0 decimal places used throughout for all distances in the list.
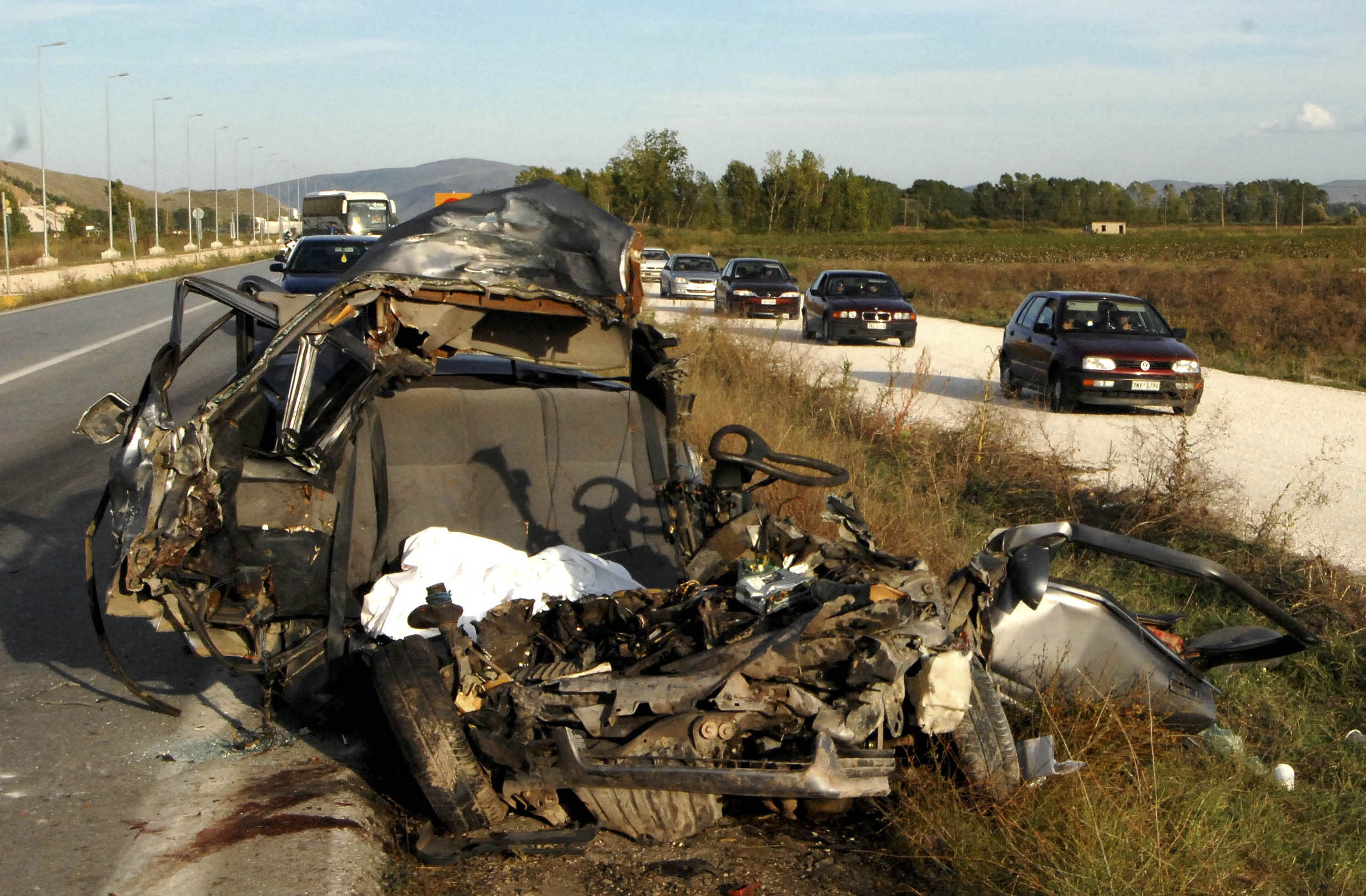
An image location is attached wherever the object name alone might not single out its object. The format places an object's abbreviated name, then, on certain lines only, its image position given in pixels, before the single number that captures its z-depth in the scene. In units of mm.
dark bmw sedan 24047
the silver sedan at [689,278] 34000
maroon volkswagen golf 15258
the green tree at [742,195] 97812
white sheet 4836
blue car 16859
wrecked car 3801
